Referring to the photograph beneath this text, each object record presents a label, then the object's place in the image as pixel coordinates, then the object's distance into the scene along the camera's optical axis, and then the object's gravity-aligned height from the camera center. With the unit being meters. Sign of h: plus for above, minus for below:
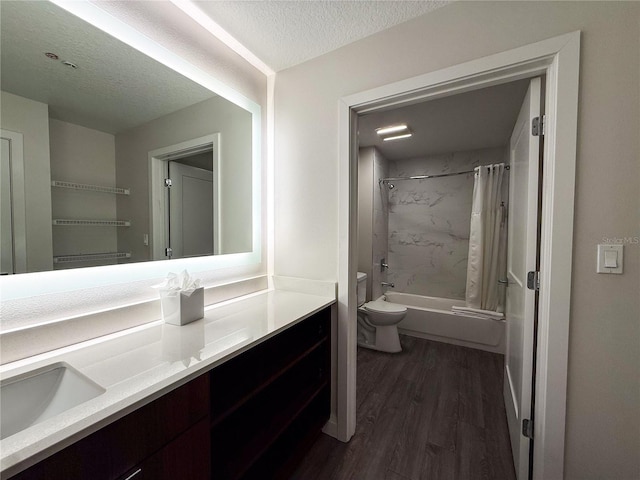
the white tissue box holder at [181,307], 1.14 -0.35
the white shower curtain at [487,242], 2.80 -0.11
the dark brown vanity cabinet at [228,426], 0.61 -0.64
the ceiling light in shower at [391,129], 2.57 +1.06
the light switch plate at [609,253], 0.99 -0.08
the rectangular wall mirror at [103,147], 0.90 +0.37
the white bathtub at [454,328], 2.66 -1.07
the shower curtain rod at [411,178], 2.99 +0.73
